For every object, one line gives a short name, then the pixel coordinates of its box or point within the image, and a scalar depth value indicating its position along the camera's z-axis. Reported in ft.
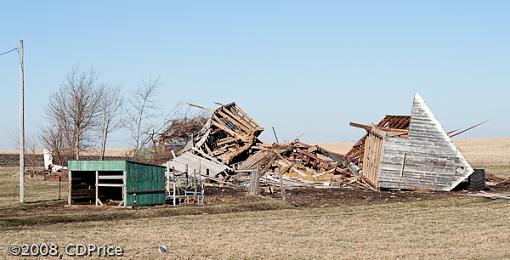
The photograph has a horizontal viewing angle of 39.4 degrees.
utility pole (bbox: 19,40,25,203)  97.14
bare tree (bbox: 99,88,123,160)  185.26
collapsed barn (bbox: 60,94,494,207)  95.25
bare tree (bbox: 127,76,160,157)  171.01
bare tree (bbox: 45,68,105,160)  184.25
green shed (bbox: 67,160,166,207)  90.07
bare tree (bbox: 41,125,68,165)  187.11
